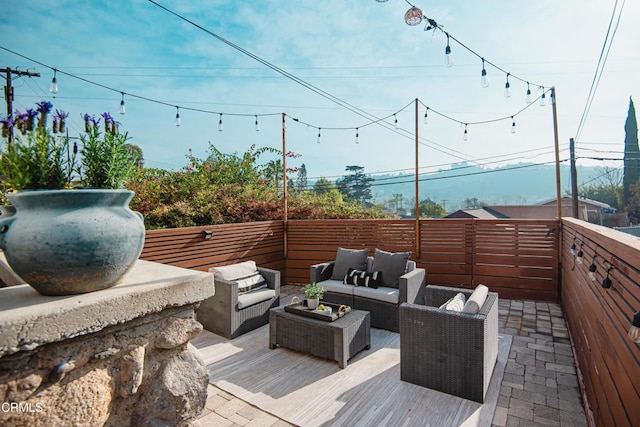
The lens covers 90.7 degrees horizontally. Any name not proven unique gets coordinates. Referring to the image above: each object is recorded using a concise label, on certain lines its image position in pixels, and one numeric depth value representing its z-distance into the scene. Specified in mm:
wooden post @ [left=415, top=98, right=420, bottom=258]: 5430
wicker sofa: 3715
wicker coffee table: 2992
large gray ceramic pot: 889
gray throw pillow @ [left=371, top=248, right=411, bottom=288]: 4125
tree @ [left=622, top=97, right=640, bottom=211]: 20594
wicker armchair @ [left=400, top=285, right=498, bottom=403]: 2428
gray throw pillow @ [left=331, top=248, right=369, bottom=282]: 4484
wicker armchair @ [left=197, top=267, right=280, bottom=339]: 3668
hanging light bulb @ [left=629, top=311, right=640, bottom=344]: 1009
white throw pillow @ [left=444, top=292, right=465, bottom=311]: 2688
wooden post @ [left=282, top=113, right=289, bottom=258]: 6160
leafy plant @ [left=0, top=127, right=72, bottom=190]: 950
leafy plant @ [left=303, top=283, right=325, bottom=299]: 3414
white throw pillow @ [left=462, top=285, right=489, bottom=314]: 2566
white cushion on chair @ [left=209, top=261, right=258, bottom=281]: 3881
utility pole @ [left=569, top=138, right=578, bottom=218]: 9477
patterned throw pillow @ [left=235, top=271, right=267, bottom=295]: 3980
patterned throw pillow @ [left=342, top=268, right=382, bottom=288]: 4141
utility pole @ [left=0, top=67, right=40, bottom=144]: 5281
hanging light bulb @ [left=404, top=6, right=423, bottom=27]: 3473
